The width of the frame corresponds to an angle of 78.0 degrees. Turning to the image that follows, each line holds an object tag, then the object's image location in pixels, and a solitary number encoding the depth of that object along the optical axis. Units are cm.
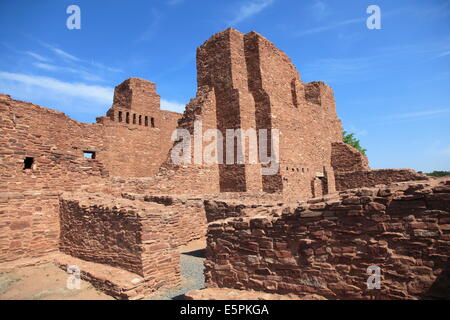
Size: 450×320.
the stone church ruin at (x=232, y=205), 330
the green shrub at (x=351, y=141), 3996
